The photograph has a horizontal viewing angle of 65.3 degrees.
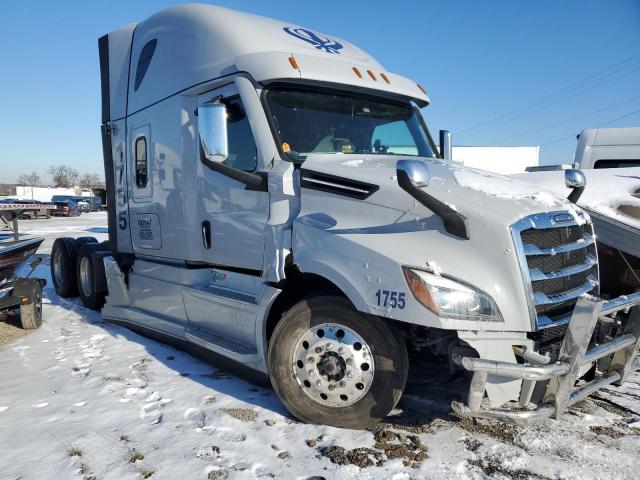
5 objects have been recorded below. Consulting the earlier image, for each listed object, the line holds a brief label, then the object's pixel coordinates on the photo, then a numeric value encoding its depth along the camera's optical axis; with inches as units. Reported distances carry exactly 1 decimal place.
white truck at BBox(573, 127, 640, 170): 326.3
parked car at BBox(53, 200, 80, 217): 1472.7
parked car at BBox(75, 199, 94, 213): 1675.3
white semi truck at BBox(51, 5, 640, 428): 117.7
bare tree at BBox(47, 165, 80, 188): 4704.7
